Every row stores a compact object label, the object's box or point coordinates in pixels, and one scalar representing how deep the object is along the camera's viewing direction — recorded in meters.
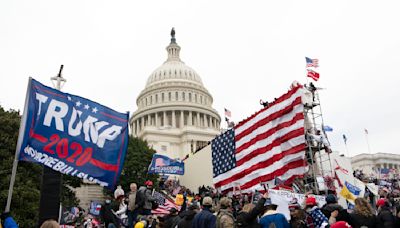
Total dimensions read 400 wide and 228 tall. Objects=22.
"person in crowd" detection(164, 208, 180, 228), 7.22
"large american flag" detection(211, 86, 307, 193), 14.49
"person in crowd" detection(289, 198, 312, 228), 6.08
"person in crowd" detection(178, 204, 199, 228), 6.54
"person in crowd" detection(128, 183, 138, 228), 9.09
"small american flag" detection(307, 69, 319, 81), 17.08
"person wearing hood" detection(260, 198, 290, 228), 5.16
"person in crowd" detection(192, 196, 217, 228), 5.98
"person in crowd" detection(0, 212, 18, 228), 5.07
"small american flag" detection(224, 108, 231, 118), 44.62
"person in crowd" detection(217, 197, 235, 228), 5.54
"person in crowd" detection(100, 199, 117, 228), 8.78
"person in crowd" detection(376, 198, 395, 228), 5.84
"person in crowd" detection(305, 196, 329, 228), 6.38
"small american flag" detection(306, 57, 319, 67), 17.33
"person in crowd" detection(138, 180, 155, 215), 9.01
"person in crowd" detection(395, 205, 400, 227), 6.00
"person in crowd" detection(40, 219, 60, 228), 4.04
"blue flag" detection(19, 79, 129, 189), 6.07
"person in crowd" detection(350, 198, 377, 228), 5.86
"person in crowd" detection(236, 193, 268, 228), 5.50
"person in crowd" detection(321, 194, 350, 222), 5.89
